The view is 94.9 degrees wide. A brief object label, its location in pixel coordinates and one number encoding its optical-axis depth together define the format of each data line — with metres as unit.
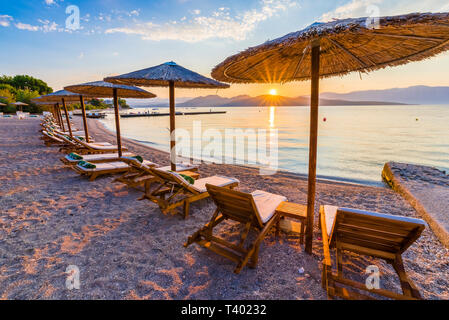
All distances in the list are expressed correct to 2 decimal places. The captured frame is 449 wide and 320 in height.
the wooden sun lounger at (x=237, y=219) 2.52
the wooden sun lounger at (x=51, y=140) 9.97
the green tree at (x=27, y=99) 43.53
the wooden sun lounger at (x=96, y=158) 6.36
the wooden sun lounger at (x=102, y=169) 5.61
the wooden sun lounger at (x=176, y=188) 3.73
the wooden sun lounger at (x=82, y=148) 8.48
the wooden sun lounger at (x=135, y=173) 4.39
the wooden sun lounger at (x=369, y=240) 1.91
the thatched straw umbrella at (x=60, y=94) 9.35
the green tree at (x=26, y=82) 59.09
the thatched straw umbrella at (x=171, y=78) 4.03
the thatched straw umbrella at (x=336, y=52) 2.00
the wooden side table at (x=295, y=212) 3.00
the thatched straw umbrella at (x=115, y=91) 5.95
